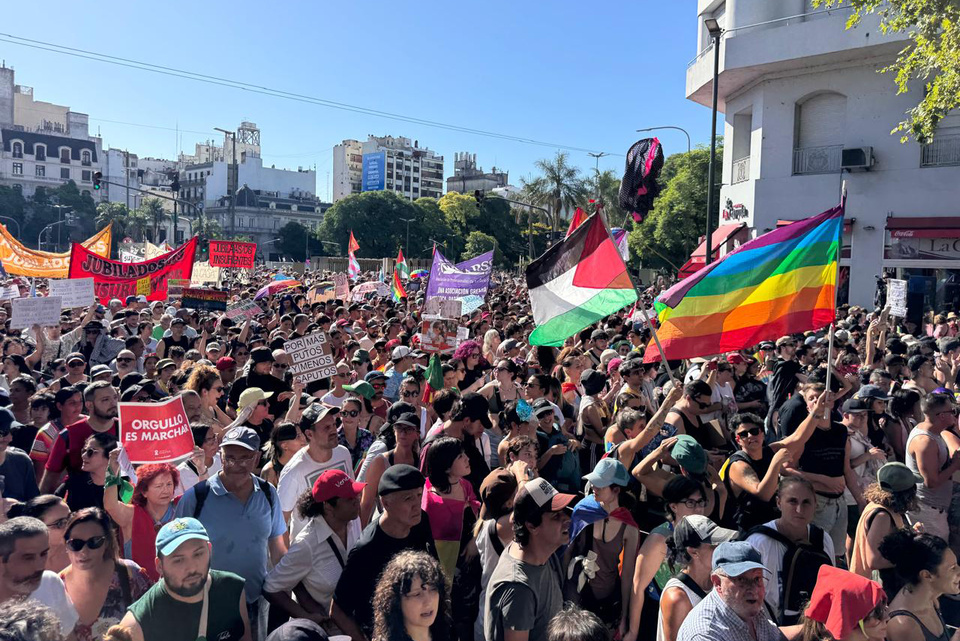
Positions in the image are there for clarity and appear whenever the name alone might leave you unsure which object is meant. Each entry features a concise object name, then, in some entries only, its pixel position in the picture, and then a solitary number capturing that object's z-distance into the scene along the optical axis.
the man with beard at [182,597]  3.35
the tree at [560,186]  60.56
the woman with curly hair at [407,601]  3.25
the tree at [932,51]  12.71
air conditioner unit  24.48
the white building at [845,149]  24.05
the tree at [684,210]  40.03
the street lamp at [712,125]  17.10
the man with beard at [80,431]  5.47
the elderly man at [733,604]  3.16
